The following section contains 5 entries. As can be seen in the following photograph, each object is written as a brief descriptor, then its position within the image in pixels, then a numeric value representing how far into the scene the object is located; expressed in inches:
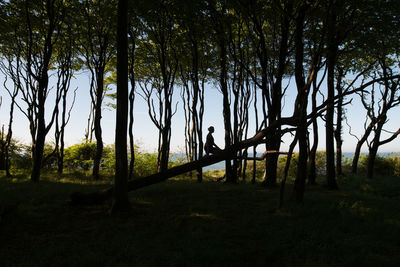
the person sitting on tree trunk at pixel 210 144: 364.8
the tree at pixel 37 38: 421.1
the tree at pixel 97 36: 487.1
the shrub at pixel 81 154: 743.4
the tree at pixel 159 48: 449.1
